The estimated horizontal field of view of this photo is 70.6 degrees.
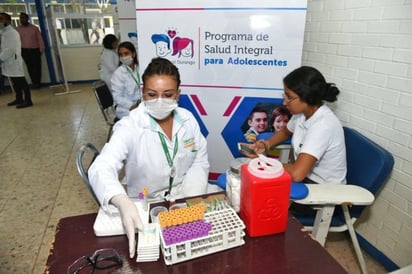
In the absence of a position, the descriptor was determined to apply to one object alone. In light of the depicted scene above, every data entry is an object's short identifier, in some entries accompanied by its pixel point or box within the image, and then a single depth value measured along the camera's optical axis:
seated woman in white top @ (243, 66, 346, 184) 1.52
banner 2.01
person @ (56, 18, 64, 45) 6.69
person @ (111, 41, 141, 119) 3.23
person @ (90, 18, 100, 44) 7.09
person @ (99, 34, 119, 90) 4.28
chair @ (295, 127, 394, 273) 1.32
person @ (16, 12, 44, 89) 6.30
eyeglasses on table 0.89
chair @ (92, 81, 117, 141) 2.98
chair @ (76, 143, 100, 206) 1.32
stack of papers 0.91
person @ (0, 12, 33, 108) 5.10
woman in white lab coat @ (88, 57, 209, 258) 1.44
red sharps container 0.94
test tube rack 0.89
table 0.88
